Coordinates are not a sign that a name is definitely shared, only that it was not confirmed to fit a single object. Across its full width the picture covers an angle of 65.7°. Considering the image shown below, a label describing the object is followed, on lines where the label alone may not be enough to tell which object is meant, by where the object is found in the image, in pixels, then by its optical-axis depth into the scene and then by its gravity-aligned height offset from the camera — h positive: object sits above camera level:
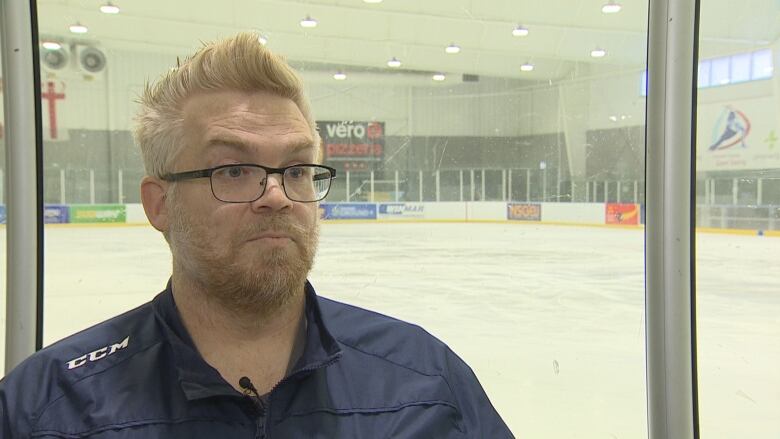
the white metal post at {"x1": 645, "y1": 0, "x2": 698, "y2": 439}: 1.70 -0.09
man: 0.94 -0.23
